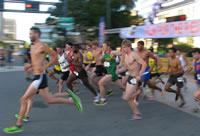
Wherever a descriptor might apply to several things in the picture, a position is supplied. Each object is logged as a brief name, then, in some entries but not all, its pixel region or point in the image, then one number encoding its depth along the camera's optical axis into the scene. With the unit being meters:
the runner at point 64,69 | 7.16
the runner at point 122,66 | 6.57
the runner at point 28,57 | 7.85
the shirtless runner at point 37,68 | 4.07
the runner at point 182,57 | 8.72
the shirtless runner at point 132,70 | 4.76
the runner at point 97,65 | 7.06
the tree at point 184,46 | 18.63
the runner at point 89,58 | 10.07
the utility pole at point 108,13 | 16.83
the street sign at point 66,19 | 14.79
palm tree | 25.66
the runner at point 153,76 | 7.13
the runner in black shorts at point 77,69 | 6.50
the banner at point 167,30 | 8.88
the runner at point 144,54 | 6.15
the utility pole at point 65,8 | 15.85
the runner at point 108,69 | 6.46
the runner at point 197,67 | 5.46
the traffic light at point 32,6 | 16.56
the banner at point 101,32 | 14.22
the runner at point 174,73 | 6.07
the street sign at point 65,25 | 15.05
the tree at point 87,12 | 19.86
